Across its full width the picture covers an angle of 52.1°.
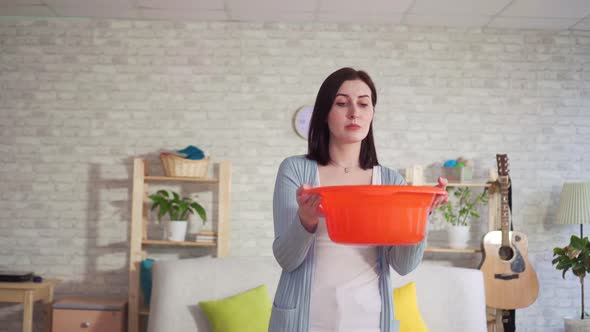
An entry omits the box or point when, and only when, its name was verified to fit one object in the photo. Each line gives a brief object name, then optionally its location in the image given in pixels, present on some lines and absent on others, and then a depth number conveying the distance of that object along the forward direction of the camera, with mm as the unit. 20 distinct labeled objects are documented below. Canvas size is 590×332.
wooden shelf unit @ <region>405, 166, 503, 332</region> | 4500
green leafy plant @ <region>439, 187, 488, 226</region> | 4668
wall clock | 4754
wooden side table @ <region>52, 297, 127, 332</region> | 4242
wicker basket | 4473
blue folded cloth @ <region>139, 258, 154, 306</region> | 4461
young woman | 1335
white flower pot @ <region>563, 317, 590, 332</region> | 4203
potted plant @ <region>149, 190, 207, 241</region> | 4469
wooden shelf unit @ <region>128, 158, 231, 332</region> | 4449
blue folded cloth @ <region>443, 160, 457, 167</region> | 4695
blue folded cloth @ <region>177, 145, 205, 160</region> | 4520
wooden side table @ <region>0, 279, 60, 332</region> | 4117
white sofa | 3189
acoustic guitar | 4332
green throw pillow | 3059
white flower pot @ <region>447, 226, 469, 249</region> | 4578
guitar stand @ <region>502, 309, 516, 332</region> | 4469
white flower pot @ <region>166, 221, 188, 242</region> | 4496
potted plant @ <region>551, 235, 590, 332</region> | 4230
